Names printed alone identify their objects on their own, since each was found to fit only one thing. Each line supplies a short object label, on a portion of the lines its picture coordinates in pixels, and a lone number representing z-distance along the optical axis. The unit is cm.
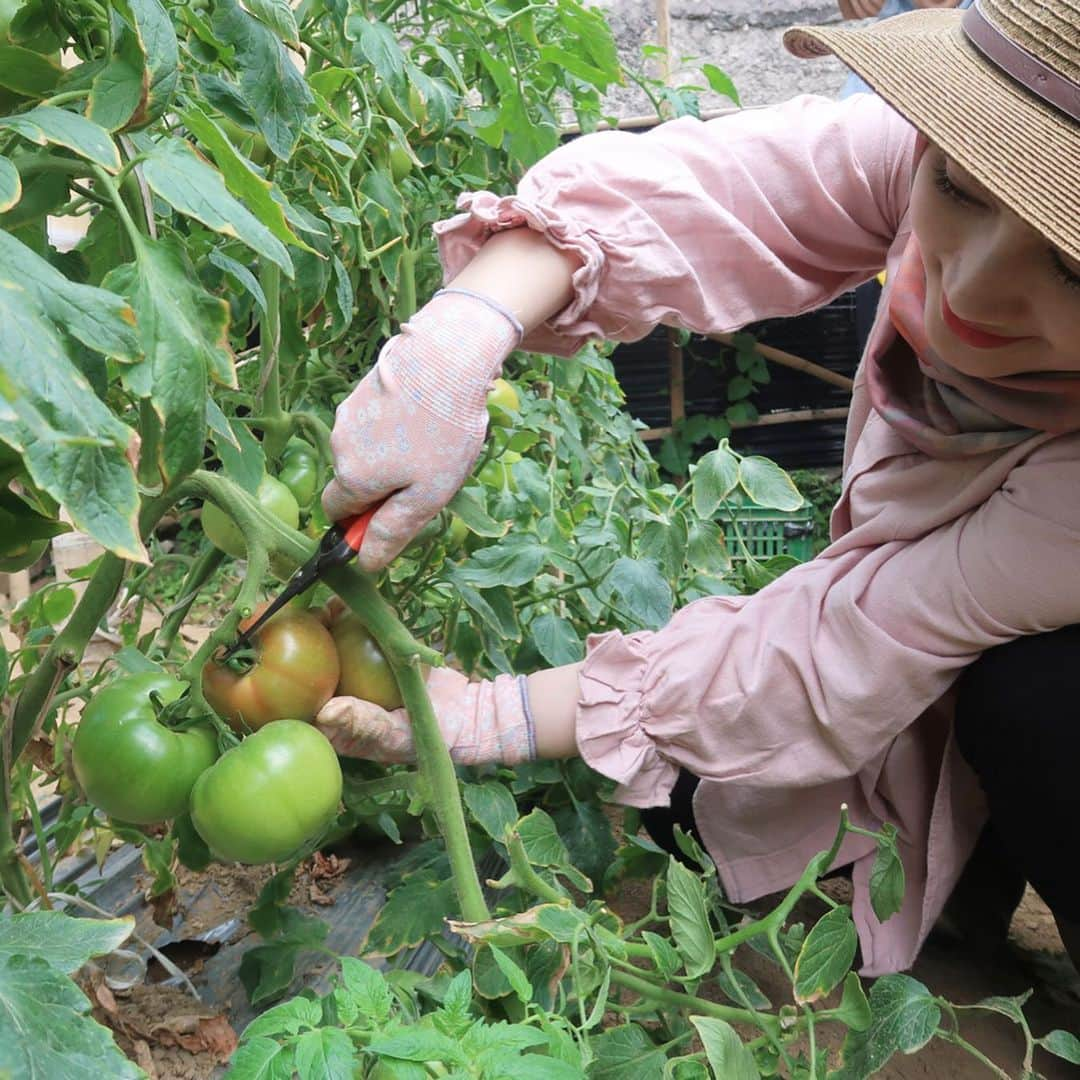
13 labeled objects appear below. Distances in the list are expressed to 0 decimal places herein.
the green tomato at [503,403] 88
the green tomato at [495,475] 111
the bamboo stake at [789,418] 370
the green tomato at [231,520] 76
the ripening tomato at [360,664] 79
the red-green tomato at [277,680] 72
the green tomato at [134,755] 64
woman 67
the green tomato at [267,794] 64
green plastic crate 268
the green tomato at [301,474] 88
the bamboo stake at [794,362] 358
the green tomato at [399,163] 105
